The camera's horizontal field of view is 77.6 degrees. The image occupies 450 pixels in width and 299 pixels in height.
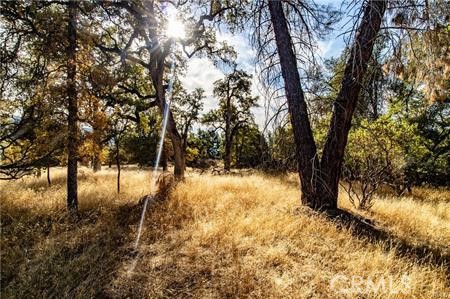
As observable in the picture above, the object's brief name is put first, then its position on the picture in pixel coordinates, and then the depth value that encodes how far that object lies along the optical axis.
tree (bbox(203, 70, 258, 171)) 22.58
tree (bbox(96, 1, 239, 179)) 9.23
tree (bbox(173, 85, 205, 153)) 25.78
